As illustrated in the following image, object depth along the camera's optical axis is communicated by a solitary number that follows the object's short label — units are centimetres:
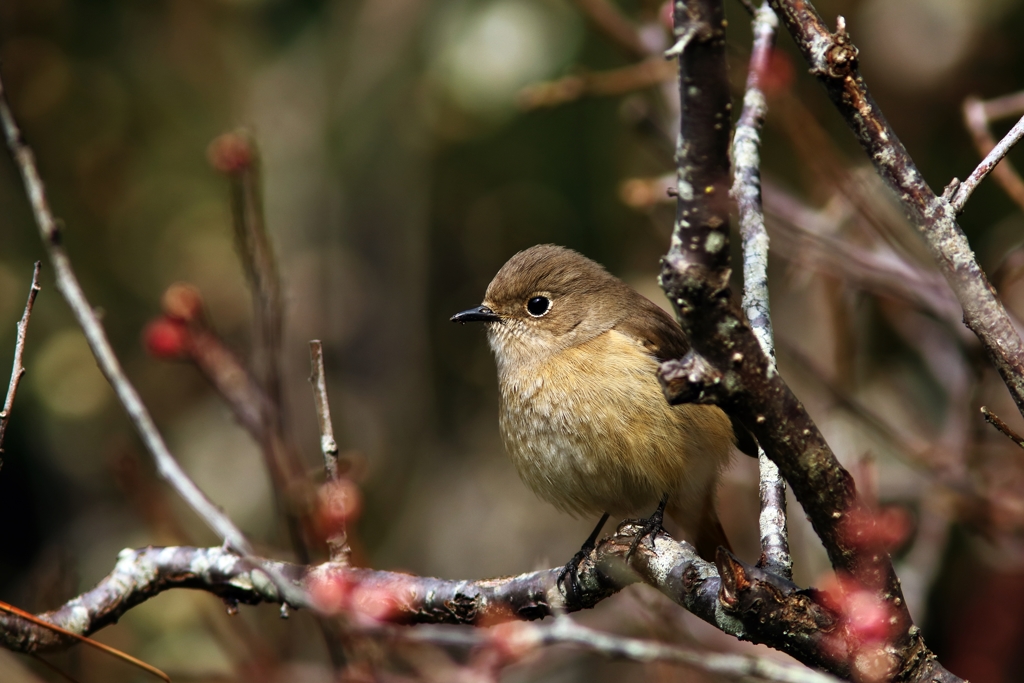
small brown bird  746
